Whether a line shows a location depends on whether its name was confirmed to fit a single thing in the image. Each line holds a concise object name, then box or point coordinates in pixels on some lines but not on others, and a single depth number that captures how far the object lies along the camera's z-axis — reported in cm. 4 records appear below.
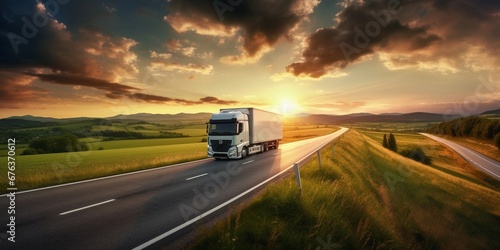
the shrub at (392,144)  6306
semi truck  1836
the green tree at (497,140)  6019
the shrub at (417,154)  5080
